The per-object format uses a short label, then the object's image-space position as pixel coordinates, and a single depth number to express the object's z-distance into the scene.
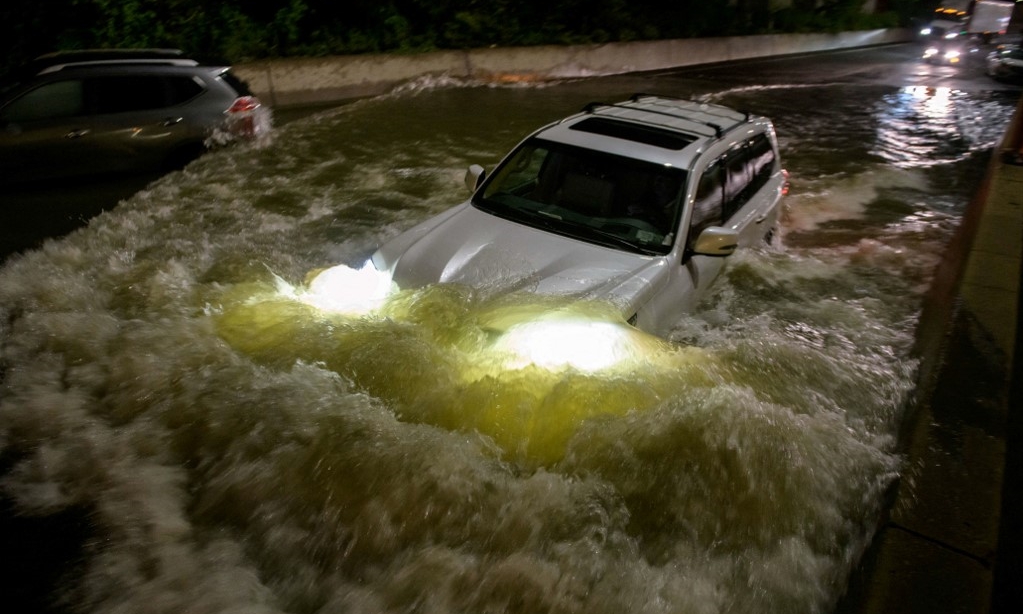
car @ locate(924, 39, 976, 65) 27.91
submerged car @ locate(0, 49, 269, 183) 7.90
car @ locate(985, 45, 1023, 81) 22.09
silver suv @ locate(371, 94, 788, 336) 4.77
